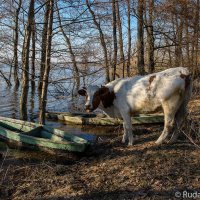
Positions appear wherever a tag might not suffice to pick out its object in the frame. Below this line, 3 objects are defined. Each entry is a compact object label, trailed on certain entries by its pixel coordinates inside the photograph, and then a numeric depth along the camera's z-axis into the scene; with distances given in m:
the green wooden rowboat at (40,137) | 6.22
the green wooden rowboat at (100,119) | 8.72
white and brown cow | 5.77
